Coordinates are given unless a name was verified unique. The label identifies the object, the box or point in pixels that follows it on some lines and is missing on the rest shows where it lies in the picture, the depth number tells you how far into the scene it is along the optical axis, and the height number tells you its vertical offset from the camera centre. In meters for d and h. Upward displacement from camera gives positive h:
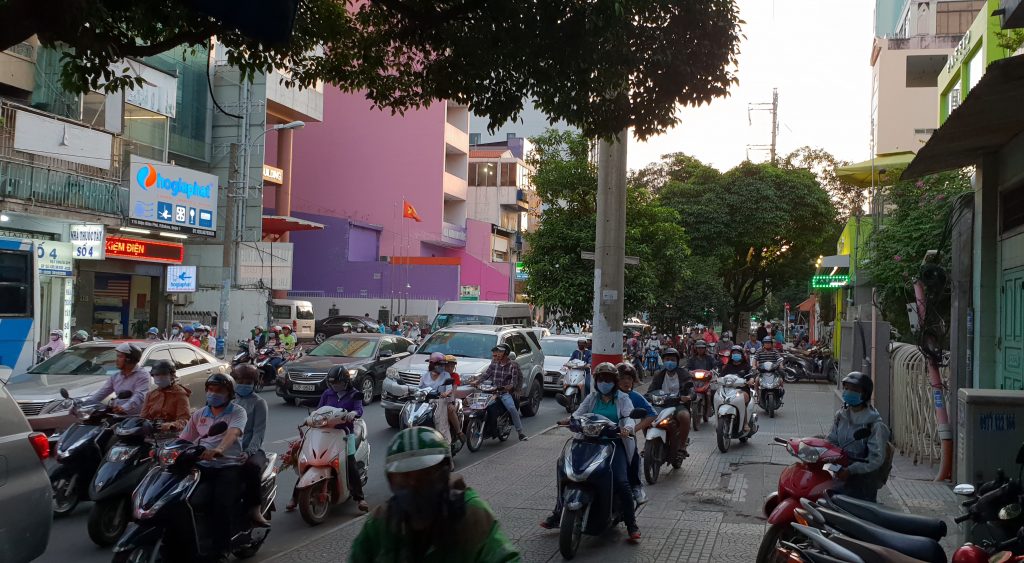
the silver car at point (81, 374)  10.74 -1.13
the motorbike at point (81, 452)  7.75 -1.43
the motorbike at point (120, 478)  6.77 -1.44
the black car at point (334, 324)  41.91 -1.24
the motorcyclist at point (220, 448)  6.16 -1.11
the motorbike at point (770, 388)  17.83 -1.53
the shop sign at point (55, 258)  22.12 +0.80
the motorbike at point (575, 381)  16.91 -1.47
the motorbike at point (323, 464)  7.91 -1.53
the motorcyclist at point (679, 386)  10.91 -1.00
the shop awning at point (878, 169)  22.16 +4.11
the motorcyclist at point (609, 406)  7.78 -0.90
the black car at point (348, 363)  17.64 -1.35
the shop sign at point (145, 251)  28.70 +1.43
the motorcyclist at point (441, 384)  11.75 -1.10
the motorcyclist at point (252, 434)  6.59 -1.14
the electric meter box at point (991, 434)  6.68 -0.86
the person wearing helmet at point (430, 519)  2.93 -0.73
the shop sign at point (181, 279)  30.42 +0.50
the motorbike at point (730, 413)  12.66 -1.48
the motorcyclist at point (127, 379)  8.65 -0.86
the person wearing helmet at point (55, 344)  17.11 -1.07
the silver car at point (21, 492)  5.08 -1.21
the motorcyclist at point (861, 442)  6.50 -0.95
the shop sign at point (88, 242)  23.70 +1.30
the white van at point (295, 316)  38.06 -0.82
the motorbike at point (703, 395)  14.73 -1.47
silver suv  15.09 -1.02
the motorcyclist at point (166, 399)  7.94 -0.97
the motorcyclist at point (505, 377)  13.19 -1.11
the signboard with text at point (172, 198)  26.11 +2.99
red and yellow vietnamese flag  47.47 +4.83
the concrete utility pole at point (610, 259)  12.92 +0.72
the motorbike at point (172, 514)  5.47 -1.44
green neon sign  30.05 +1.18
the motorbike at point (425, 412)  11.47 -1.45
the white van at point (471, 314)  27.14 -0.32
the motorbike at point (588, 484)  6.87 -1.42
